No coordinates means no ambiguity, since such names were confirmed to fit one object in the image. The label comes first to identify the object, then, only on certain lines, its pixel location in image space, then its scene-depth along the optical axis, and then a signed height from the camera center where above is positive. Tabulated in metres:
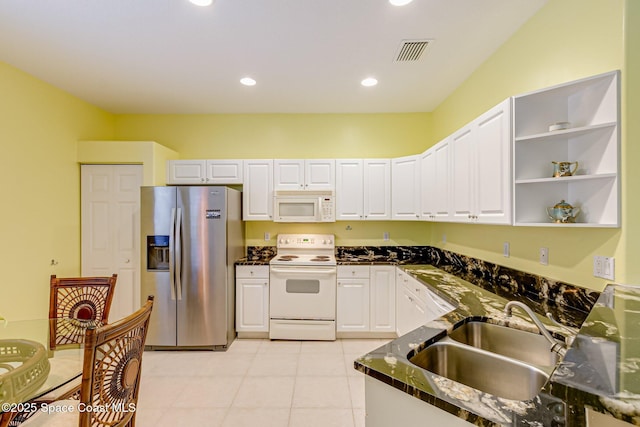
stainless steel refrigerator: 3.03 -0.55
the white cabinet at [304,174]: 3.53 +0.53
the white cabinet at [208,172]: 3.55 +0.56
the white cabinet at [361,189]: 3.51 +0.33
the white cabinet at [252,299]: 3.31 -1.02
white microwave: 3.46 +0.11
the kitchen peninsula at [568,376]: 0.64 -0.43
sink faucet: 1.09 -0.51
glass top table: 1.20 -0.77
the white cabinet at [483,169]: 1.75 +0.34
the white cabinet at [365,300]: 3.28 -1.02
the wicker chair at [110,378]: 1.08 -0.72
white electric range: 3.24 -1.01
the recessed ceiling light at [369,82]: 2.82 +1.40
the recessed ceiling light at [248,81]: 2.82 +1.40
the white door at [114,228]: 3.27 -0.16
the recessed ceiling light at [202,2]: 1.76 +1.38
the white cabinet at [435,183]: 2.63 +0.33
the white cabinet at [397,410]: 0.83 -0.65
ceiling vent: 2.20 +1.39
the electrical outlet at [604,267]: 1.42 -0.28
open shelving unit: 1.41 +0.37
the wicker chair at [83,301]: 2.02 -0.65
